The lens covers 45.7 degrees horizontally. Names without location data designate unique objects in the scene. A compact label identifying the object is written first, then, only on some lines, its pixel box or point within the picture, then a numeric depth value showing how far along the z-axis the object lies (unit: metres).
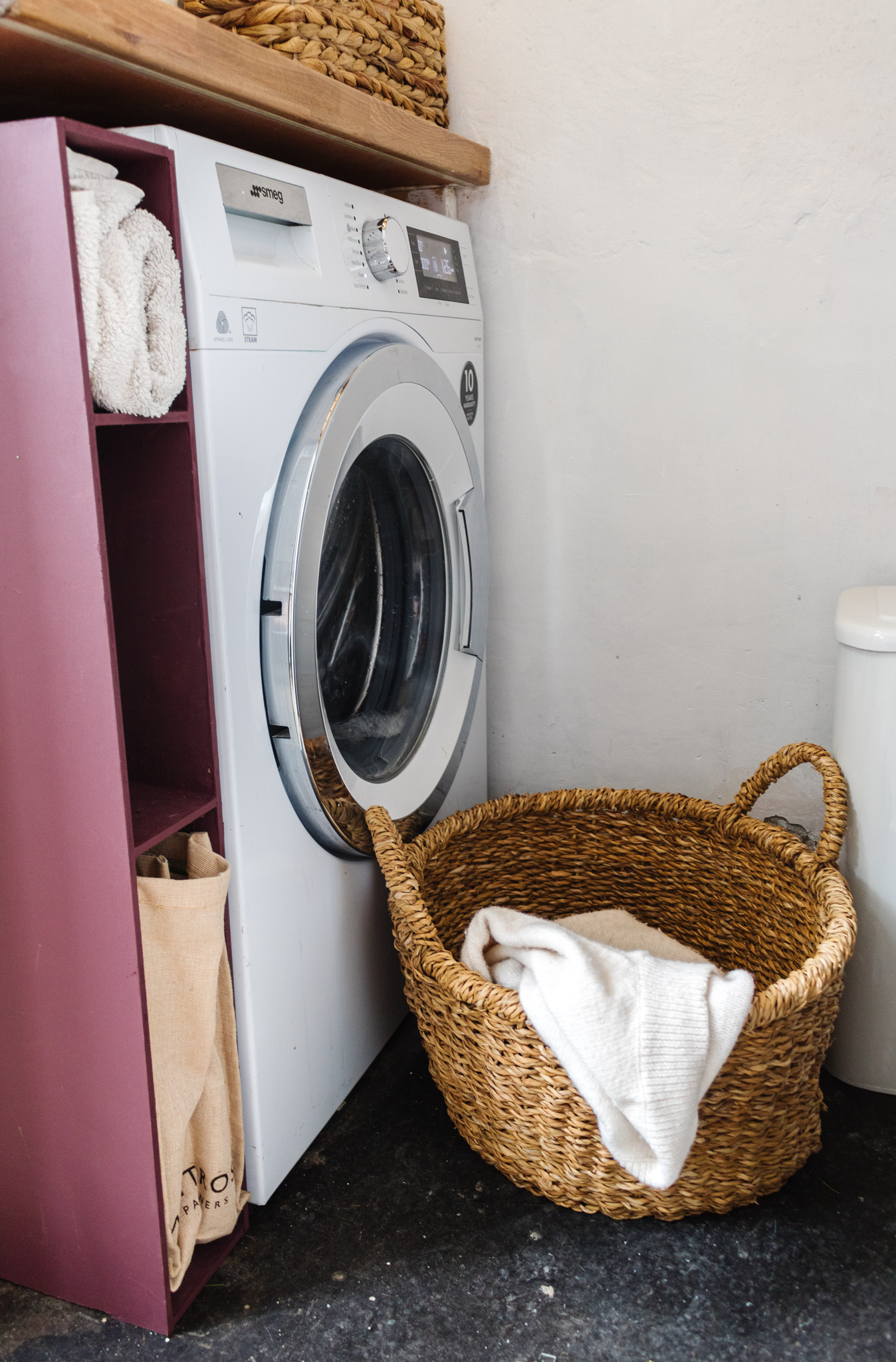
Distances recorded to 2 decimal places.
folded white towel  0.88
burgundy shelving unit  0.89
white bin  1.39
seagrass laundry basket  1.17
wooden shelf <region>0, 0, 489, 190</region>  0.86
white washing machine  1.06
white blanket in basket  1.08
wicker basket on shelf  1.23
